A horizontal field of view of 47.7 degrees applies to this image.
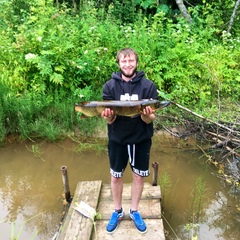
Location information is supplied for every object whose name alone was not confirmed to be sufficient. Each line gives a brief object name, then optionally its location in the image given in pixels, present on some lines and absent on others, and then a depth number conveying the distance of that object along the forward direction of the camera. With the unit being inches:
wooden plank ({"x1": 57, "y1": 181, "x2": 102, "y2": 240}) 115.1
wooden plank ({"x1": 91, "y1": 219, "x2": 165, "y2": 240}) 112.8
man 94.5
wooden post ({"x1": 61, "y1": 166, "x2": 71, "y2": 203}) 138.5
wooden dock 114.1
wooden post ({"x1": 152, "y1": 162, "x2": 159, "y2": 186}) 143.5
